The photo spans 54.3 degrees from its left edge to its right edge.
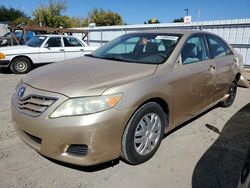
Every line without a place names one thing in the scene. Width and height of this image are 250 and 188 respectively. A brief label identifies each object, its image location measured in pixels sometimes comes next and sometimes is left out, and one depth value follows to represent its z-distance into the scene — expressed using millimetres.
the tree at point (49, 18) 33691
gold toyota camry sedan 2438
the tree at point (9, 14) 42781
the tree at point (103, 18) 48625
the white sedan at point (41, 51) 8961
